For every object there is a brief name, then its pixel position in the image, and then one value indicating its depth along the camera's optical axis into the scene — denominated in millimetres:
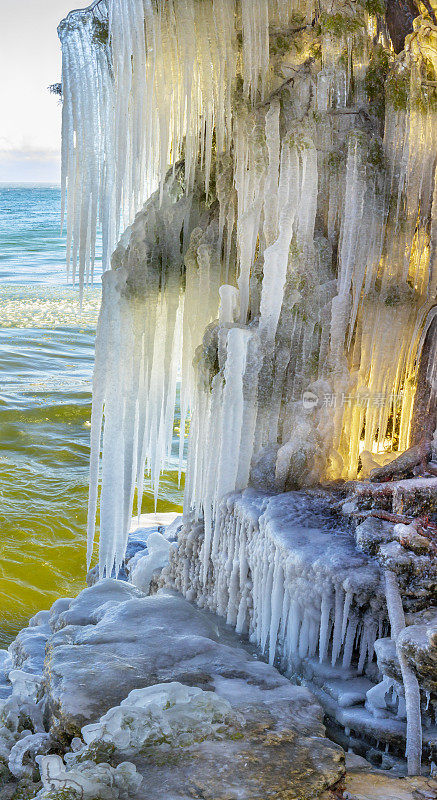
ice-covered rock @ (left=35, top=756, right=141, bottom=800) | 3258
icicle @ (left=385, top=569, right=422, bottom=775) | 4020
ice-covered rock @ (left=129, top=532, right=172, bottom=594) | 6953
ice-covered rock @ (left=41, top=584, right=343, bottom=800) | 3510
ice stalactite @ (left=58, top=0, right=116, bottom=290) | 5617
